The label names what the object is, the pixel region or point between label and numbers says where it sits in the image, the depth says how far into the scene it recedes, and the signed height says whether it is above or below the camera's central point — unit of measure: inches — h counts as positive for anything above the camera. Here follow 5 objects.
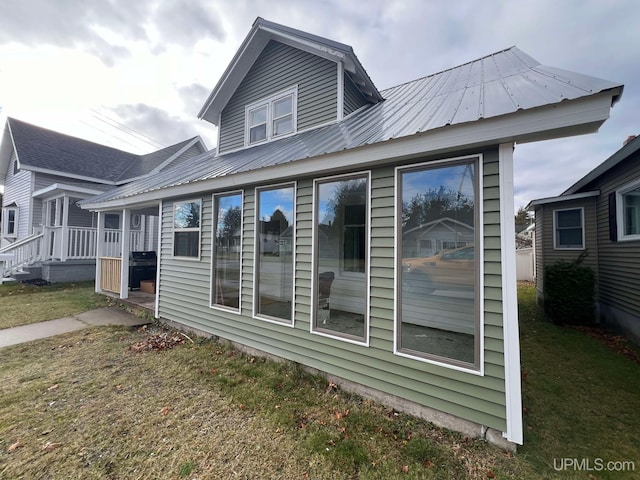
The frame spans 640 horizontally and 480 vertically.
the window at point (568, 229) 314.5 +26.1
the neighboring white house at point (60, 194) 432.8 +86.6
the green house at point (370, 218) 103.0 +16.5
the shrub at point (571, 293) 270.1 -41.8
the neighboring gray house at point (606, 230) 224.5 +21.9
